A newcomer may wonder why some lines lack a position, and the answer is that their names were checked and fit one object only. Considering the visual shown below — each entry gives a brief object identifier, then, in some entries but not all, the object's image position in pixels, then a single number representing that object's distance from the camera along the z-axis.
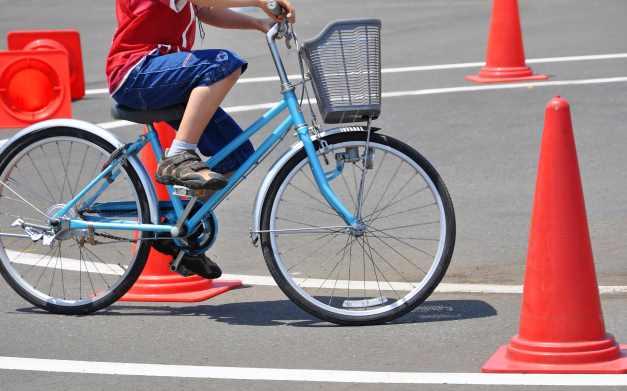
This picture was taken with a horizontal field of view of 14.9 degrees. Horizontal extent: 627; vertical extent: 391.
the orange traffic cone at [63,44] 22.50
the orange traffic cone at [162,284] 11.79
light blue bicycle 10.35
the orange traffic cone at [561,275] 9.18
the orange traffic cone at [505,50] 22.89
